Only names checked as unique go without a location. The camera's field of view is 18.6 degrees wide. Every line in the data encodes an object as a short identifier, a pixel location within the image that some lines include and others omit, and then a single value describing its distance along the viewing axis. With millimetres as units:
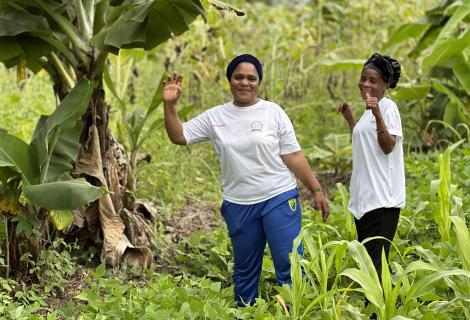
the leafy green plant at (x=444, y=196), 8641
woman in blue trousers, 7598
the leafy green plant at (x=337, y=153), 13706
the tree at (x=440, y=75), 13094
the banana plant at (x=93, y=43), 8849
